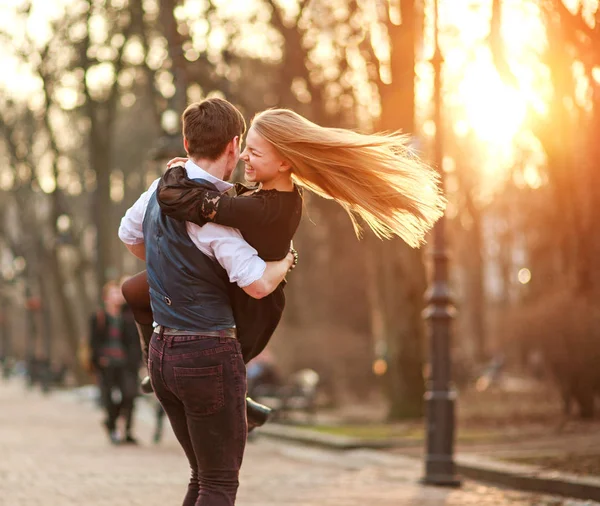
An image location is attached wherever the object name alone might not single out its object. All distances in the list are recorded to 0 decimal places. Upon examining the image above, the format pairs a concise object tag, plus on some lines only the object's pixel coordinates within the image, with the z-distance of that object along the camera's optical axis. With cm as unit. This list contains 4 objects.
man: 493
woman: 500
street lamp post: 1176
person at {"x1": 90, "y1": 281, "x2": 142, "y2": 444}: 1734
